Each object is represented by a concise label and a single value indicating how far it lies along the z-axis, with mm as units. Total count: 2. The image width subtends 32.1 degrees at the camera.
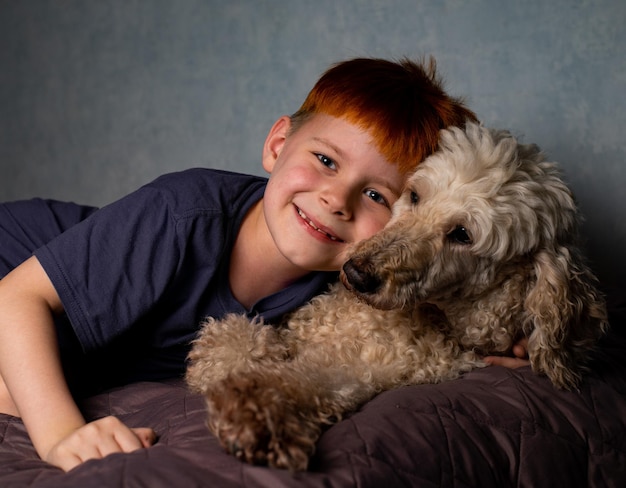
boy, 890
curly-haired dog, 868
